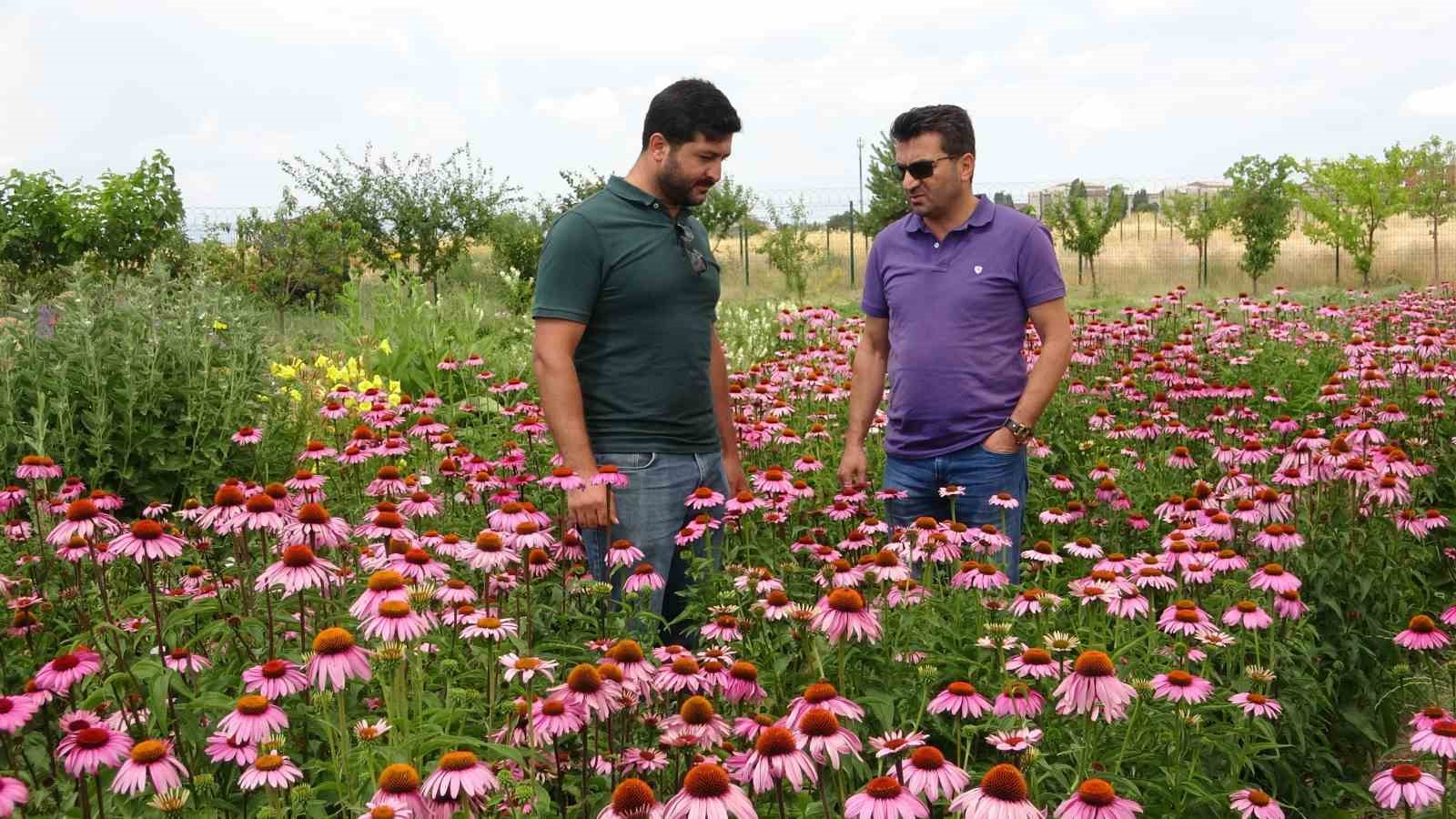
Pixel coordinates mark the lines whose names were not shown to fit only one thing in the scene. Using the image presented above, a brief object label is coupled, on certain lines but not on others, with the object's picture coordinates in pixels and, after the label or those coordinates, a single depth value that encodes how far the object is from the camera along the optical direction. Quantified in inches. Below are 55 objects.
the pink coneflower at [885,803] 67.7
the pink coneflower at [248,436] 187.5
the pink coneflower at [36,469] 132.8
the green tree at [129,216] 561.6
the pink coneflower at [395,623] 84.1
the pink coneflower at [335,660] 80.4
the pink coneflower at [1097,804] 72.4
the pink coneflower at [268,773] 76.1
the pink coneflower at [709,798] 65.9
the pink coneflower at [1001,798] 66.7
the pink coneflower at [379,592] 89.2
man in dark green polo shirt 127.1
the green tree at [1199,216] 1235.9
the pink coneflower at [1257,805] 93.6
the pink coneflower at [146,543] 105.3
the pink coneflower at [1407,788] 92.4
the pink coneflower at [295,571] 92.7
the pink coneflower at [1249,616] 115.5
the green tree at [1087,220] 1166.3
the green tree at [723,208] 1141.1
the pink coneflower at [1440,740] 92.7
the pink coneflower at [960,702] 91.3
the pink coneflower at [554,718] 81.3
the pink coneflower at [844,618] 90.6
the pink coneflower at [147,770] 76.5
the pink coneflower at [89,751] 80.3
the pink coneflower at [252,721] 81.5
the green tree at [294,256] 573.9
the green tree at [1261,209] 1126.4
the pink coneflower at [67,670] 92.6
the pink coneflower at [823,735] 73.3
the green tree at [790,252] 887.1
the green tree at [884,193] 1237.1
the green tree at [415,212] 842.2
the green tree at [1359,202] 1226.0
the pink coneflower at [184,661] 99.1
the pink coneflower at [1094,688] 84.4
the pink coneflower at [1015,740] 84.7
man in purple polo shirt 148.0
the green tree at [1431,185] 1262.3
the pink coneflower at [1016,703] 91.4
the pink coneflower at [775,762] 70.2
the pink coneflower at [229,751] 81.2
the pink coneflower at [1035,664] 99.3
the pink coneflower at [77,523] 112.6
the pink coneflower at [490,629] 94.7
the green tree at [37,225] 574.9
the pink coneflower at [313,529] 104.0
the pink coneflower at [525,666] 88.6
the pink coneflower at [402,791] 70.7
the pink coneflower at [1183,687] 99.7
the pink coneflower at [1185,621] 110.7
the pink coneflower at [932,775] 73.5
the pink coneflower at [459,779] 71.8
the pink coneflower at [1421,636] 122.4
